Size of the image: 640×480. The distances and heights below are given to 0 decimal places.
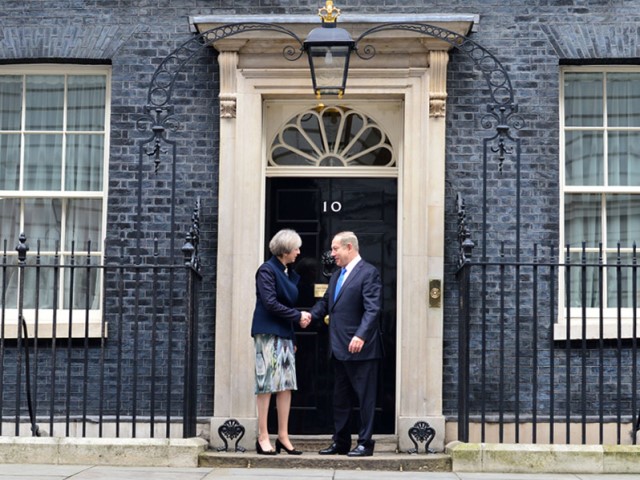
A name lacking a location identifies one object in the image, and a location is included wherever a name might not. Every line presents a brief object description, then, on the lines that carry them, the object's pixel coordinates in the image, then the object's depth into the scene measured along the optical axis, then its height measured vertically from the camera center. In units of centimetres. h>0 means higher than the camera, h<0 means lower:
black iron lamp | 947 +195
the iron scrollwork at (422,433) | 1009 -107
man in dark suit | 948 -28
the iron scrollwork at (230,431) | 1008 -108
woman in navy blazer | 954 -25
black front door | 1073 +48
